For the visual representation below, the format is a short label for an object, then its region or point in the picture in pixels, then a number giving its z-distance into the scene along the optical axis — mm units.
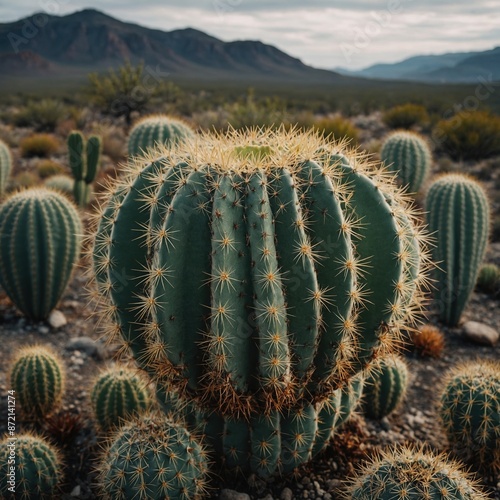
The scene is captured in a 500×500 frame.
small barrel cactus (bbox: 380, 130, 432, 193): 7738
